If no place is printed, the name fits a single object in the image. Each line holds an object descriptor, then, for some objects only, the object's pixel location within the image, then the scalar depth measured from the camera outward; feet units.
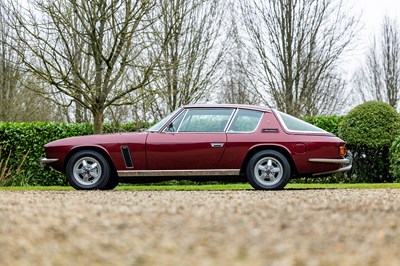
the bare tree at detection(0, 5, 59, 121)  82.84
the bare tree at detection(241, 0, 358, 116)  67.41
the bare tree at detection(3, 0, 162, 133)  46.91
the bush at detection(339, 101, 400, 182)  49.52
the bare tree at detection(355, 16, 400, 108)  103.19
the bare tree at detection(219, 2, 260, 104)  69.51
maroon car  32.86
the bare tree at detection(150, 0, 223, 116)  63.93
